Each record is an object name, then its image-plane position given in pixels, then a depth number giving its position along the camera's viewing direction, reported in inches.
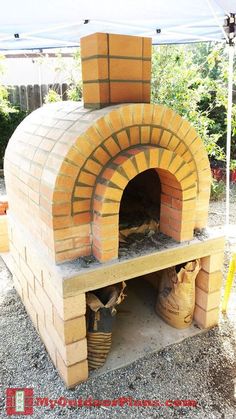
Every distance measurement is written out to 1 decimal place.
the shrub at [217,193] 290.9
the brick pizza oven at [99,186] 97.1
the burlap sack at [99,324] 109.7
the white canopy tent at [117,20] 166.1
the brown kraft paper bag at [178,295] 122.3
